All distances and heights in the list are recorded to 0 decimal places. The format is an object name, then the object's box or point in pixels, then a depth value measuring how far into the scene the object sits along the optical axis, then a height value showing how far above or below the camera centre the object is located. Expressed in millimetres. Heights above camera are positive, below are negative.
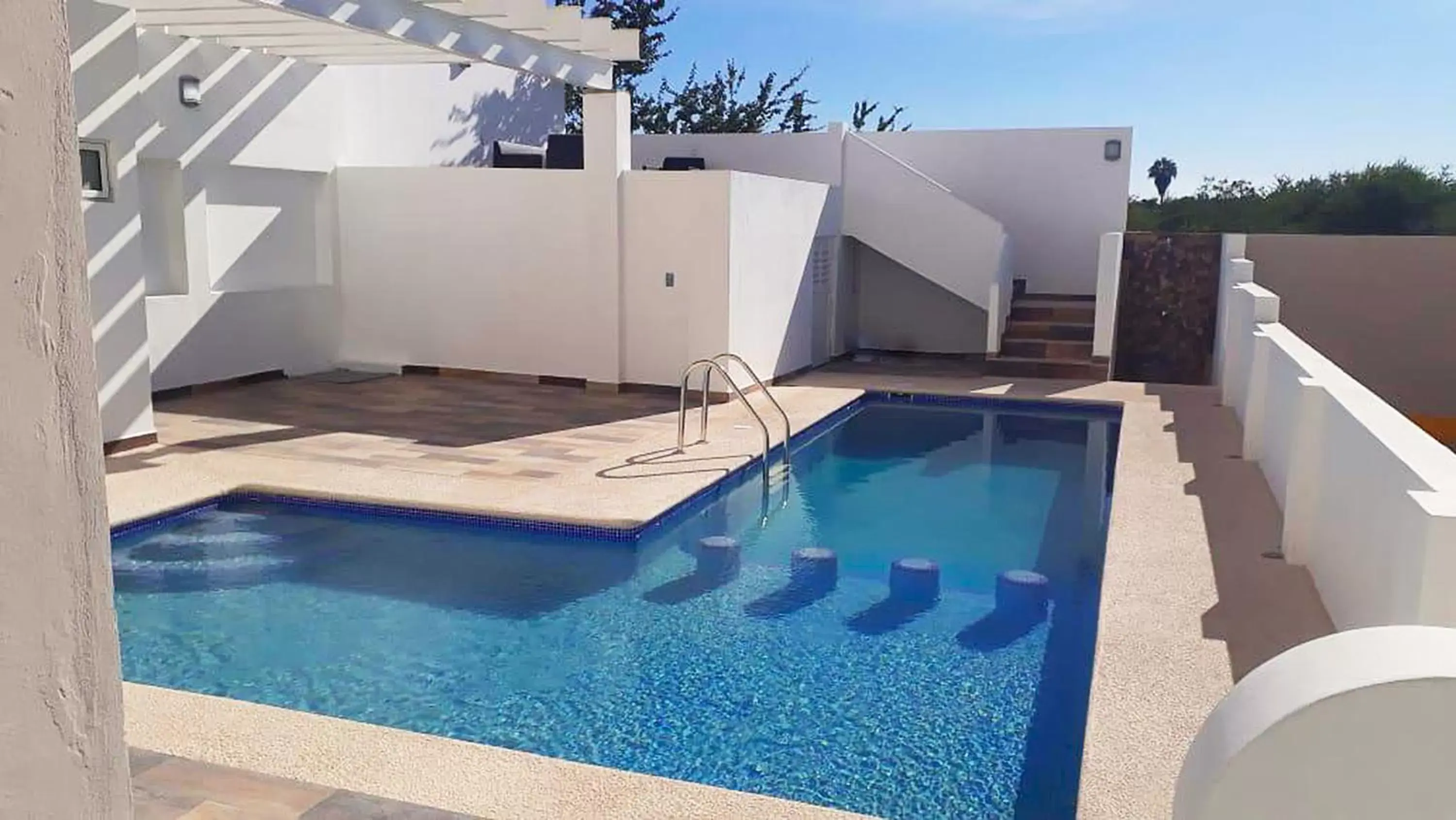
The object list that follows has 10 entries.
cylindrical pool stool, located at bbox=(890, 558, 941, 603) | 7402 -2372
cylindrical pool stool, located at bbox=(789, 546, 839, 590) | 7621 -2377
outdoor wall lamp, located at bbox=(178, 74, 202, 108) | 12047 +1246
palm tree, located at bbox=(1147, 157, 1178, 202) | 40875 +1840
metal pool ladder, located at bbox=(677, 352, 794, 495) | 9734 -1684
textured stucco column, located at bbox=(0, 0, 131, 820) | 1501 -344
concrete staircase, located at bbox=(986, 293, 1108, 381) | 16094 -1706
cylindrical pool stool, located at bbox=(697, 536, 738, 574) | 7895 -2358
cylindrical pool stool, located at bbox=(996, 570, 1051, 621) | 7102 -2374
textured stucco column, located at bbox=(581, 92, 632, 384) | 12961 +528
